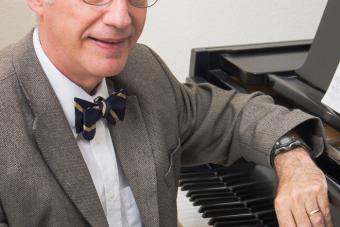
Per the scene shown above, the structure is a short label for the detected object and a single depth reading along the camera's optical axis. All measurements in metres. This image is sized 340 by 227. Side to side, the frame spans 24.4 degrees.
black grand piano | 1.36
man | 1.11
